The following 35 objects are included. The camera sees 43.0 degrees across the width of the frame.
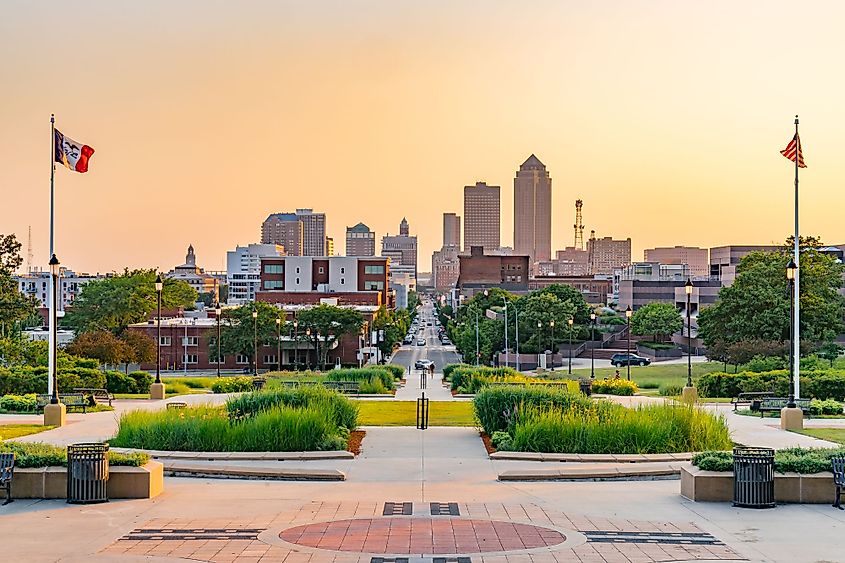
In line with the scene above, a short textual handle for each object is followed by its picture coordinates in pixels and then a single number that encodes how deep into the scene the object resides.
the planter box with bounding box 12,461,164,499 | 19.17
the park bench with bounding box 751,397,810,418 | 36.91
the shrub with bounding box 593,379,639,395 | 49.84
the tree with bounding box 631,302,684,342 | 126.94
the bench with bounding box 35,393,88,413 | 37.28
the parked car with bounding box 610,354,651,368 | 101.75
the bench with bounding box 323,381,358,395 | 46.16
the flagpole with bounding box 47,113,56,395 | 33.75
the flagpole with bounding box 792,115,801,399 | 33.40
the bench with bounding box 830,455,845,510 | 18.84
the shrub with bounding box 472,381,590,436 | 27.70
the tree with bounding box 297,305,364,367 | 108.94
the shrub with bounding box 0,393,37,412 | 37.19
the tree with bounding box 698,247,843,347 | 74.81
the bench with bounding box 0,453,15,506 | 18.91
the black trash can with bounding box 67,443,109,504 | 18.88
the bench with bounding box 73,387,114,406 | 40.91
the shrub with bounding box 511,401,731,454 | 25.00
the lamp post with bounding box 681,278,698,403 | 40.12
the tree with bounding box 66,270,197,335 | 121.44
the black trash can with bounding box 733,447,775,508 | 18.70
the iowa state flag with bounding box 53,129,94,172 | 35.53
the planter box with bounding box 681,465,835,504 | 19.06
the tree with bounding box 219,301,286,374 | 103.06
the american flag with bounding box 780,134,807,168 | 34.91
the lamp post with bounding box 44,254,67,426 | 31.86
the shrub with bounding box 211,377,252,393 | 52.72
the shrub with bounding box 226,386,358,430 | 27.61
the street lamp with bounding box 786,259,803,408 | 32.72
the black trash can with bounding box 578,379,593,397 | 45.13
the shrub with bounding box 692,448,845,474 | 19.38
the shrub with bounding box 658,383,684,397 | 47.41
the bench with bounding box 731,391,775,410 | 39.66
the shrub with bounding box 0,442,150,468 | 19.56
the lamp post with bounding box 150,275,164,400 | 45.09
